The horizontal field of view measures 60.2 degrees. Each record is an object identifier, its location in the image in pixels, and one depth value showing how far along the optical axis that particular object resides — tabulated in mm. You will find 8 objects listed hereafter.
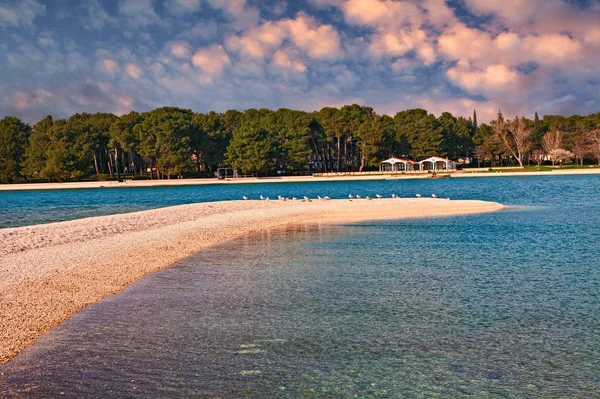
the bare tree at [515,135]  123812
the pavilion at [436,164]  126219
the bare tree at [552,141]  121794
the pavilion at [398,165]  124919
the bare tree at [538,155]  131025
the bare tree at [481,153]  134700
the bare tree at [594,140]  114375
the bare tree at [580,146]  119062
